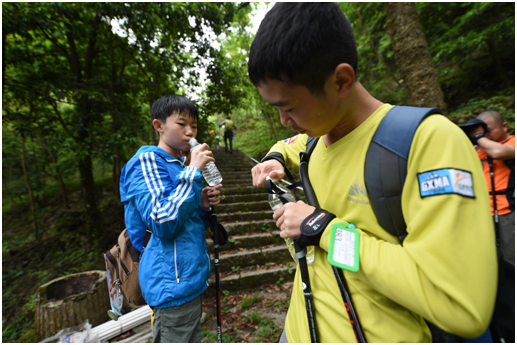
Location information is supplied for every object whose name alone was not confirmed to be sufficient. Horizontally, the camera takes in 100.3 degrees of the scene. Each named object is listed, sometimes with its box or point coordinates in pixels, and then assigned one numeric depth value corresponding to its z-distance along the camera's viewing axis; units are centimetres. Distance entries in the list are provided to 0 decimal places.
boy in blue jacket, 155
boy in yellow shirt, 62
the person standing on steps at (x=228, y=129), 1234
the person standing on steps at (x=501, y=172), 254
